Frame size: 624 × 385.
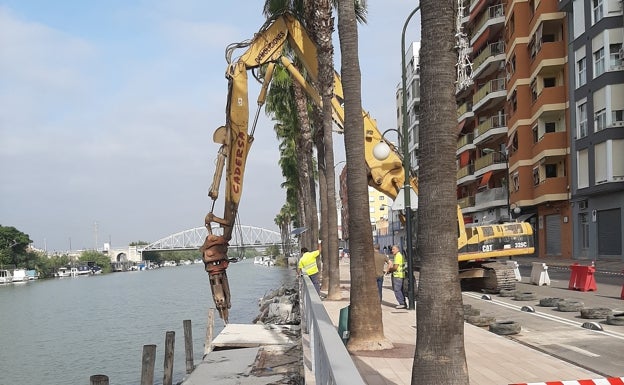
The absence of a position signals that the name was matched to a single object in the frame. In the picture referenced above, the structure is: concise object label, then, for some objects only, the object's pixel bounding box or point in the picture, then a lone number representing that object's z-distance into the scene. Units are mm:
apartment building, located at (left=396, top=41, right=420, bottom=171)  82250
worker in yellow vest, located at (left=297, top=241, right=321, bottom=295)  19641
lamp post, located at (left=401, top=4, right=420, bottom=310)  17266
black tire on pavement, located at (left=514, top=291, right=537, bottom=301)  19688
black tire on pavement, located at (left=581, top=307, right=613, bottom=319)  14548
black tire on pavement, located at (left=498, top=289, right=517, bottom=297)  21292
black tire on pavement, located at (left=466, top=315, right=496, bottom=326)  14305
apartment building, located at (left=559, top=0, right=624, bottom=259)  36531
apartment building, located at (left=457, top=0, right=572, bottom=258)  44375
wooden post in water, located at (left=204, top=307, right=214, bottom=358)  18125
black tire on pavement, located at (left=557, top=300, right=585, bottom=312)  16297
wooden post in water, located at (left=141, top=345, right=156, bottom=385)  12953
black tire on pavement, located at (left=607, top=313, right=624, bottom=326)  13469
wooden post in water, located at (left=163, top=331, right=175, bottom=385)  15297
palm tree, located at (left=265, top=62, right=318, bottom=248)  29203
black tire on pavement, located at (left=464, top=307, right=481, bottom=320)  15067
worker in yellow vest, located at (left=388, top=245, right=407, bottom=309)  18000
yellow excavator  13445
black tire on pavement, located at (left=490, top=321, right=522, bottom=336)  12779
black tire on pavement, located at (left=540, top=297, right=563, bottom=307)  17361
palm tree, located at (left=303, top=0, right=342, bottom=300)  17625
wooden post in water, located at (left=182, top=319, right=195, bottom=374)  17147
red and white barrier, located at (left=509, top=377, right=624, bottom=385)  5052
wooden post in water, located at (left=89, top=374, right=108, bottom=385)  8023
